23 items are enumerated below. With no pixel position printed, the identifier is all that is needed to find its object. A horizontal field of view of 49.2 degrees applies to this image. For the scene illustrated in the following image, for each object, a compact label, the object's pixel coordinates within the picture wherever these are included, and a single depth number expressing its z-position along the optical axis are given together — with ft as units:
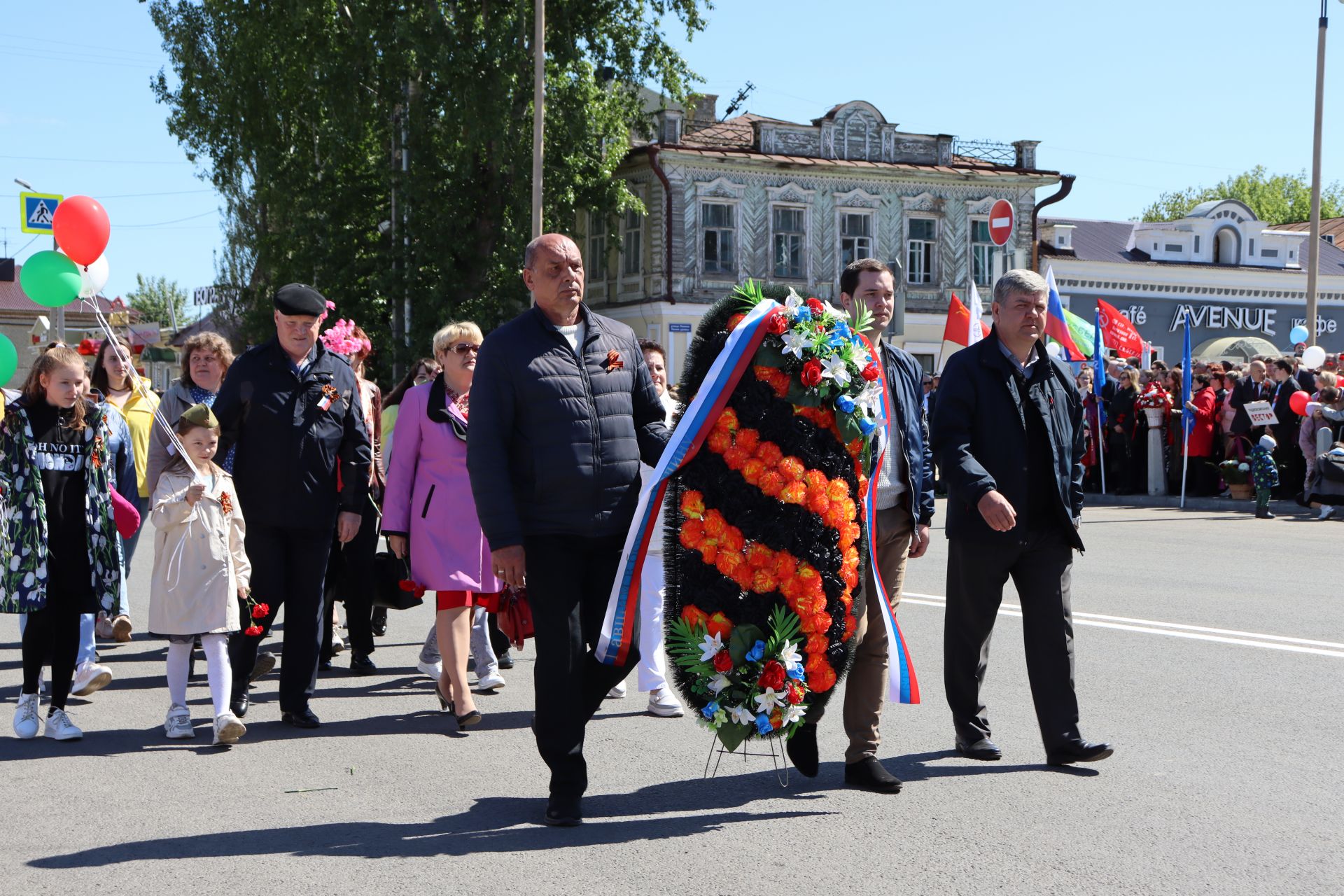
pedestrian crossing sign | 43.78
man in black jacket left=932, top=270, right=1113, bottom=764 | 20.49
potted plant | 68.54
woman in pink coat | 24.86
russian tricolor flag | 70.44
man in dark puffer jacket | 18.10
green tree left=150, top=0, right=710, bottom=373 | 106.22
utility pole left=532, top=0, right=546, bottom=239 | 94.32
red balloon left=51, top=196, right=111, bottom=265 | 24.62
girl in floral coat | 23.09
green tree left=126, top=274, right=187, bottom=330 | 353.92
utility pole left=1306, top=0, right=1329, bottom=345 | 85.76
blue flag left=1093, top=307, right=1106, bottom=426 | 75.20
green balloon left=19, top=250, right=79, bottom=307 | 24.66
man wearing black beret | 23.76
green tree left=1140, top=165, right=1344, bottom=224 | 290.56
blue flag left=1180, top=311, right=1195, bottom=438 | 68.64
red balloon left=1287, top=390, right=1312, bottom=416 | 63.72
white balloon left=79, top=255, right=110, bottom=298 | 25.50
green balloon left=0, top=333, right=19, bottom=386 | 25.48
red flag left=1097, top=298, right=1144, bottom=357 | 81.61
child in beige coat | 22.98
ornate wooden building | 131.64
